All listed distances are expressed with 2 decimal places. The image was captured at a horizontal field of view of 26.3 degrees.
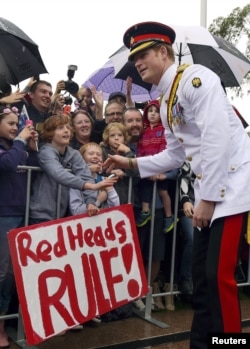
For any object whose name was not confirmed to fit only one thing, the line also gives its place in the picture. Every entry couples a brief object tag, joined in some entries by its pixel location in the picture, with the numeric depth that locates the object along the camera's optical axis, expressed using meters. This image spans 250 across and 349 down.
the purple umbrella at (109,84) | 7.60
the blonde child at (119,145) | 4.55
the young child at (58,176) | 4.02
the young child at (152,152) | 4.71
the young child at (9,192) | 3.79
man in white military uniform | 2.72
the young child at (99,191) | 4.20
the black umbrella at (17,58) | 5.30
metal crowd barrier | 3.88
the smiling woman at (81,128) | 5.08
